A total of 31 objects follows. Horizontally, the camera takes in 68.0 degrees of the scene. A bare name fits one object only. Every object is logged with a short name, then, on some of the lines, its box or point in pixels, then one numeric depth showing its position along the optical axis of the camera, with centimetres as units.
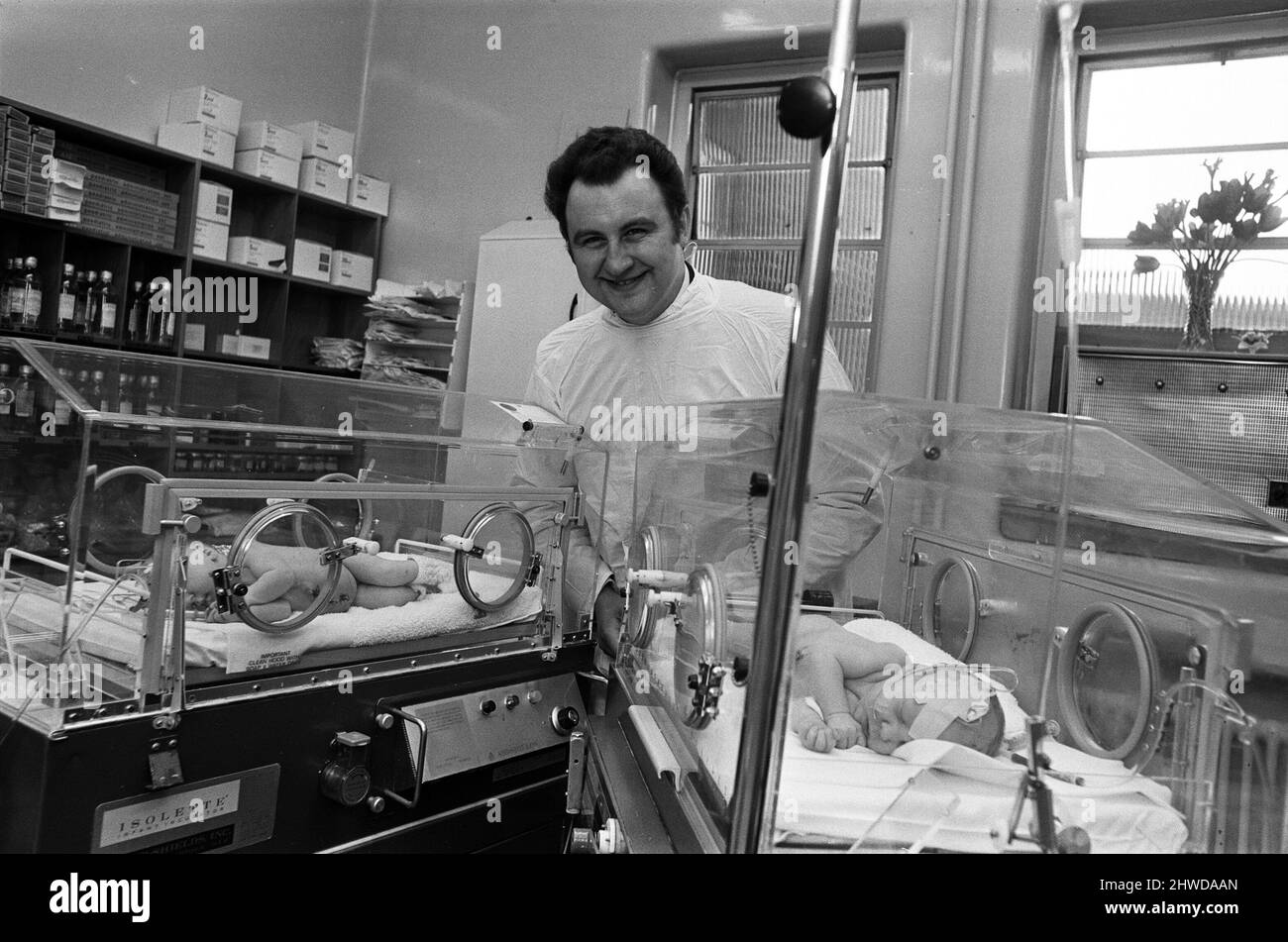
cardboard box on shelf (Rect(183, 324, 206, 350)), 402
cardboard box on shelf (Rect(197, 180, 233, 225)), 391
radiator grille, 285
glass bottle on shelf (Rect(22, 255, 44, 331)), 333
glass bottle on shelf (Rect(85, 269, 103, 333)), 355
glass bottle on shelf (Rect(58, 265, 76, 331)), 344
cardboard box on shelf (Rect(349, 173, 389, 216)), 457
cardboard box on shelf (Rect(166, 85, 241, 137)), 389
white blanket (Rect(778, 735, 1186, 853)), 94
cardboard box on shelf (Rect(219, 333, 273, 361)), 419
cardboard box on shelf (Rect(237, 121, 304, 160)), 407
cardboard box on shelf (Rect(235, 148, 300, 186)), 408
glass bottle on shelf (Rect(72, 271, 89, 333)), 350
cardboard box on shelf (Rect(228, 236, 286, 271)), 412
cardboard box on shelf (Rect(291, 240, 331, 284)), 436
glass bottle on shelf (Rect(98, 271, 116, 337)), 358
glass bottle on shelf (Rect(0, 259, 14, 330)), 329
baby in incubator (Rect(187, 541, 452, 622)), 131
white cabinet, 370
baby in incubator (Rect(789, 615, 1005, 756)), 125
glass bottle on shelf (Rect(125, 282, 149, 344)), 373
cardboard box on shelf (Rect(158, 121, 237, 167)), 388
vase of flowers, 289
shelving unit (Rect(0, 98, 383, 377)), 341
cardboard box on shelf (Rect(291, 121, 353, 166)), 438
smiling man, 195
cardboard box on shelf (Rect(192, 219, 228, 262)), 392
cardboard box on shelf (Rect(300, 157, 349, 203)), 436
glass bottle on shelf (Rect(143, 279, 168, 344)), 380
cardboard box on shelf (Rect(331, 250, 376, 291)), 460
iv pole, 74
